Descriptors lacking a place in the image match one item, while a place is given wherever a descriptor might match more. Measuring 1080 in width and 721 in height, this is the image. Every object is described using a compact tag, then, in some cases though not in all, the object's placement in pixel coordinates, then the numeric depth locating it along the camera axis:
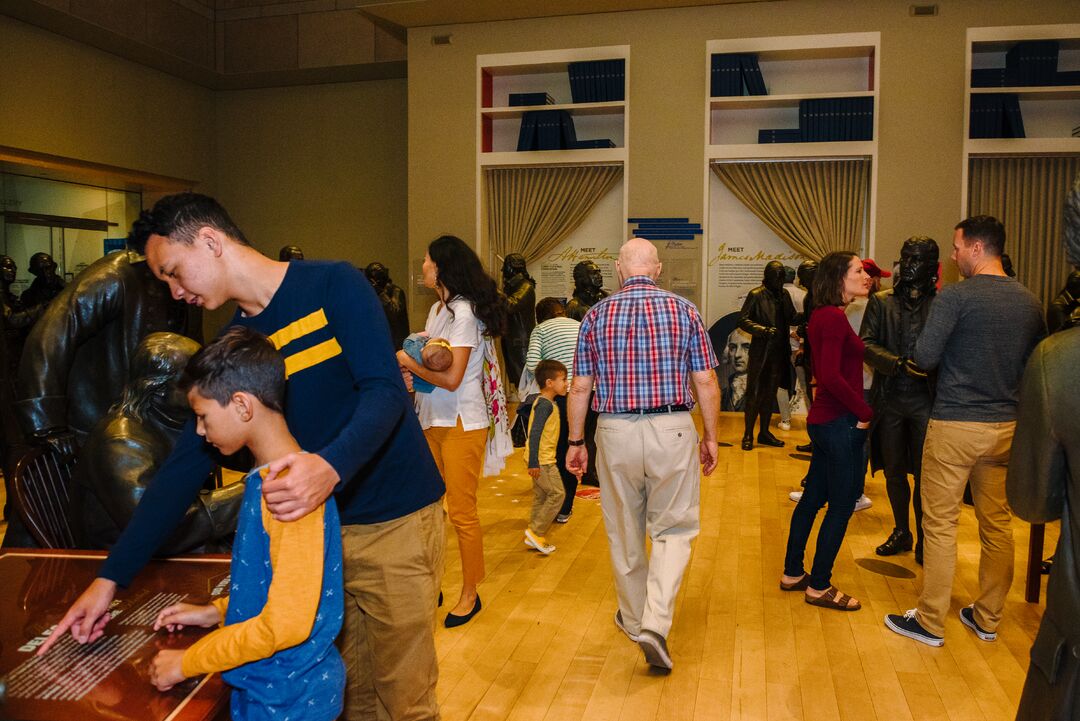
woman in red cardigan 3.30
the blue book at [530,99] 8.80
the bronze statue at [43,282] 6.96
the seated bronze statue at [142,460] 1.93
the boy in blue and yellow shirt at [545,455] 4.27
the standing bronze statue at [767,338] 6.85
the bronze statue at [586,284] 5.96
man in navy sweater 1.45
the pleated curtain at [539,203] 9.07
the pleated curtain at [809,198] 8.40
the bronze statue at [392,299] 7.89
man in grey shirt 2.94
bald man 2.87
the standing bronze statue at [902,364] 3.73
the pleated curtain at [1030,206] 7.93
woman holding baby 3.04
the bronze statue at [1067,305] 4.45
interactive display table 1.17
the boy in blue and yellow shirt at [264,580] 1.21
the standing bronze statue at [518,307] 7.48
